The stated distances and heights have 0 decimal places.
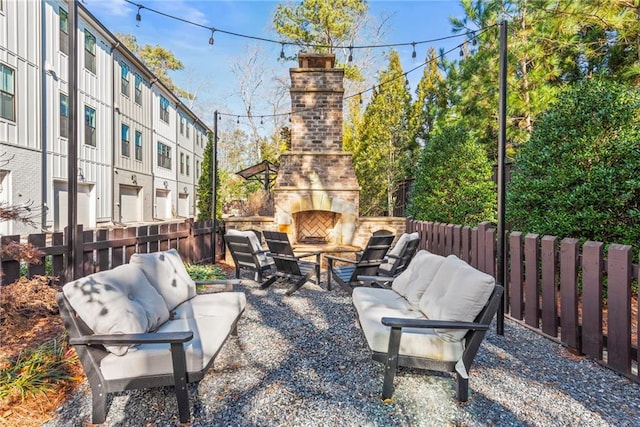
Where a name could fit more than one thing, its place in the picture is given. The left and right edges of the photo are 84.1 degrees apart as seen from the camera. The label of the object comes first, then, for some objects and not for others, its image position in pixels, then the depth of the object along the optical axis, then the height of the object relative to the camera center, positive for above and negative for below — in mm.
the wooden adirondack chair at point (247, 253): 5227 -706
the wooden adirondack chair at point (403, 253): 4867 -620
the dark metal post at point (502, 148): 3260 +570
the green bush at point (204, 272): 5438 -1055
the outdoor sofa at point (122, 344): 1888 -786
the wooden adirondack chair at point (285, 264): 4848 -799
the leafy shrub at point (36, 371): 2131 -1085
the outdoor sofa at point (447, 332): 2107 -780
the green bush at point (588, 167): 3389 +437
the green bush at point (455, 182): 6012 +483
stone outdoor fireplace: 7570 +1032
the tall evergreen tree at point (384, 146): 12789 +2279
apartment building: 9633 +2947
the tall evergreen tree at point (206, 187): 11320 +654
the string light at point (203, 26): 4238 +2475
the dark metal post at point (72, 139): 2804 +541
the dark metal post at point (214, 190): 7137 +334
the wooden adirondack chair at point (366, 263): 4664 -737
